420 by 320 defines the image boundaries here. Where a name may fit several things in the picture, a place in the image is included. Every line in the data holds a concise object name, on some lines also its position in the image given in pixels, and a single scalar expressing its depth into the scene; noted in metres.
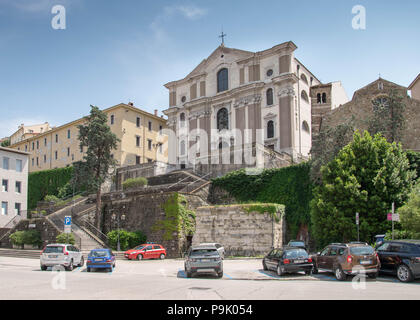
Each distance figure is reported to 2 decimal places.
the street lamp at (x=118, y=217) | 36.66
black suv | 14.60
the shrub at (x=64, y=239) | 31.69
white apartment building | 47.75
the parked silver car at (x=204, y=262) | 17.44
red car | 28.99
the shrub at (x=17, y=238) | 33.72
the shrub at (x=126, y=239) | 33.44
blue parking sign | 24.94
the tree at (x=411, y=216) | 19.64
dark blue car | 20.69
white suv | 20.80
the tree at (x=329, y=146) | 29.89
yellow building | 58.84
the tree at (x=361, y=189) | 24.02
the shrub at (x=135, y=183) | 42.28
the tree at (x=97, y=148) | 36.62
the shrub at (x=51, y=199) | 46.91
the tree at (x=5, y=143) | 92.06
